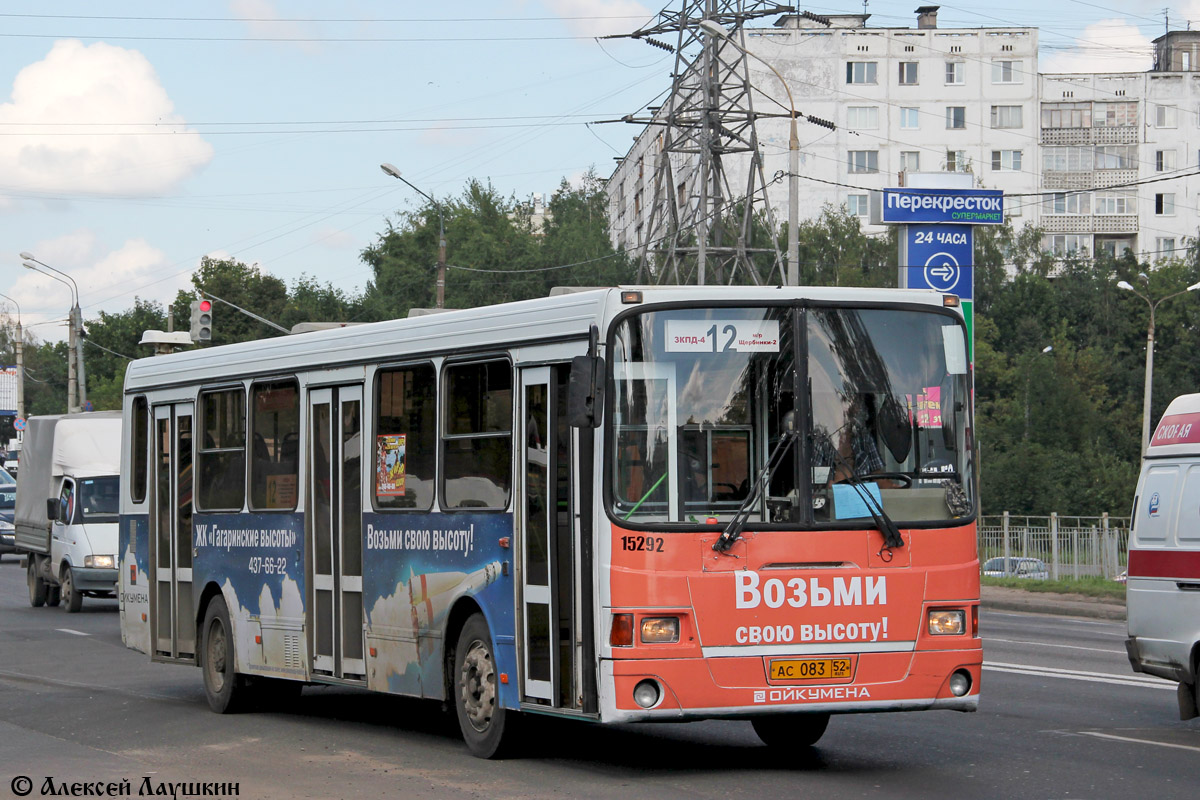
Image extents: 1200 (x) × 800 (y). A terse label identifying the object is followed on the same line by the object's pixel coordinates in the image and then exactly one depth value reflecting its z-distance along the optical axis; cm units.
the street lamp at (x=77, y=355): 5744
